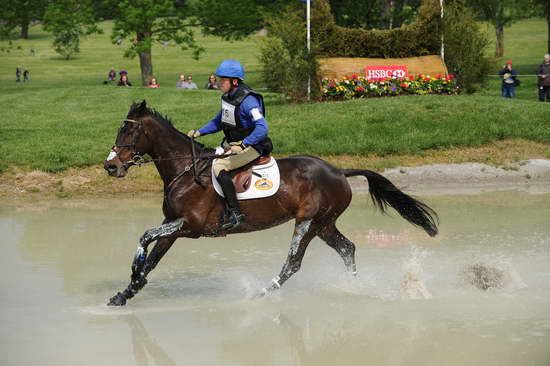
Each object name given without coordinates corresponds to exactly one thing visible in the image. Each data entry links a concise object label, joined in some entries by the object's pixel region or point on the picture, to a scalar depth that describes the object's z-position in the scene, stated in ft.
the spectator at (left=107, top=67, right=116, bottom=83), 148.00
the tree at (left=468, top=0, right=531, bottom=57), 169.27
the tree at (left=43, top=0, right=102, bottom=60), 123.03
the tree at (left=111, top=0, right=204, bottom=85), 119.65
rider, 31.30
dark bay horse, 32.07
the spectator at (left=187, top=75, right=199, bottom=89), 114.02
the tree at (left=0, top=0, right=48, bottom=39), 126.93
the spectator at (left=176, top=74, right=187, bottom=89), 113.80
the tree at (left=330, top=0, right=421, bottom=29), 139.74
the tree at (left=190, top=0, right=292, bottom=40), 127.95
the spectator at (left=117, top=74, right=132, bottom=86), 113.50
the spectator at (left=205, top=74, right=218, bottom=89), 116.47
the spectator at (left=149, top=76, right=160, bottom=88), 112.68
